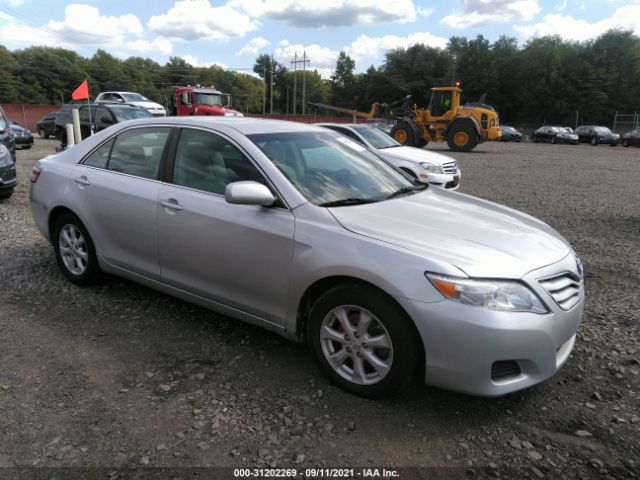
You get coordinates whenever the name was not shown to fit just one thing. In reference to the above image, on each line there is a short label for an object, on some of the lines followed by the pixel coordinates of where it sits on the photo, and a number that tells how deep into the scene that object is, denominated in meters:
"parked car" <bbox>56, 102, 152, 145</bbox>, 16.61
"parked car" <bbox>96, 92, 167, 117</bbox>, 24.33
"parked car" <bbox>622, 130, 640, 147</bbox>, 33.00
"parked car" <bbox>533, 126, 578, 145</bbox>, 37.66
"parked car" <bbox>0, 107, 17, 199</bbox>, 8.23
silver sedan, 2.55
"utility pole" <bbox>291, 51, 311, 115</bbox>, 79.22
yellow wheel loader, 22.81
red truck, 24.08
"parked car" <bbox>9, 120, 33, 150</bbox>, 18.69
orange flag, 10.66
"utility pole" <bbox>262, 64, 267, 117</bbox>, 95.38
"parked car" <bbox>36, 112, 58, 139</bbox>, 25.89
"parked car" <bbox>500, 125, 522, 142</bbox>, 42.19
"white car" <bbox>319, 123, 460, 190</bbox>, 9.70
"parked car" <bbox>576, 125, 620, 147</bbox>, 35.91
